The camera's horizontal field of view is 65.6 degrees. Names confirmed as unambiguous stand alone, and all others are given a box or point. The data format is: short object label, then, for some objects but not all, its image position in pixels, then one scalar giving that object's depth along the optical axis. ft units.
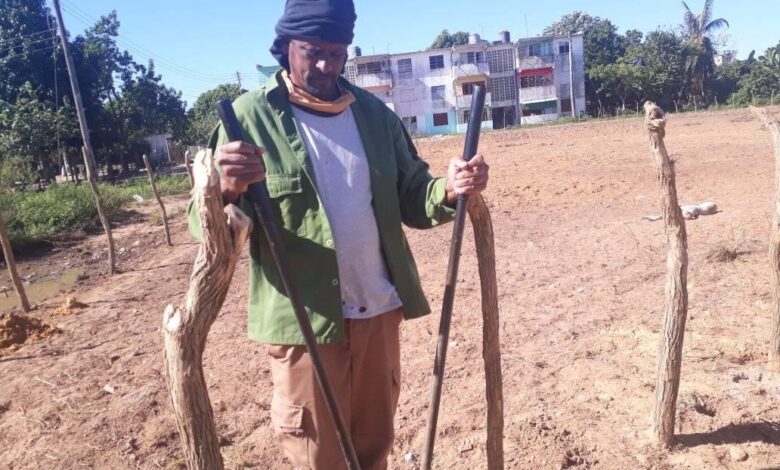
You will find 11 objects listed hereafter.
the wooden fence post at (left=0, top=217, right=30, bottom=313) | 23.24
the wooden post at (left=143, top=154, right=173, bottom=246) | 35.94
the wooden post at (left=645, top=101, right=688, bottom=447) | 9.59
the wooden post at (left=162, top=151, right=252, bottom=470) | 4.68
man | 6.17
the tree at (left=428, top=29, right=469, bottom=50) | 180.14
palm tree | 119.55
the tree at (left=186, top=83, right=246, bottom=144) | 113.36
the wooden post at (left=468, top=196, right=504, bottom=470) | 7.10
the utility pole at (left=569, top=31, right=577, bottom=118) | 125.29
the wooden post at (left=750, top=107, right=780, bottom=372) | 11.36
